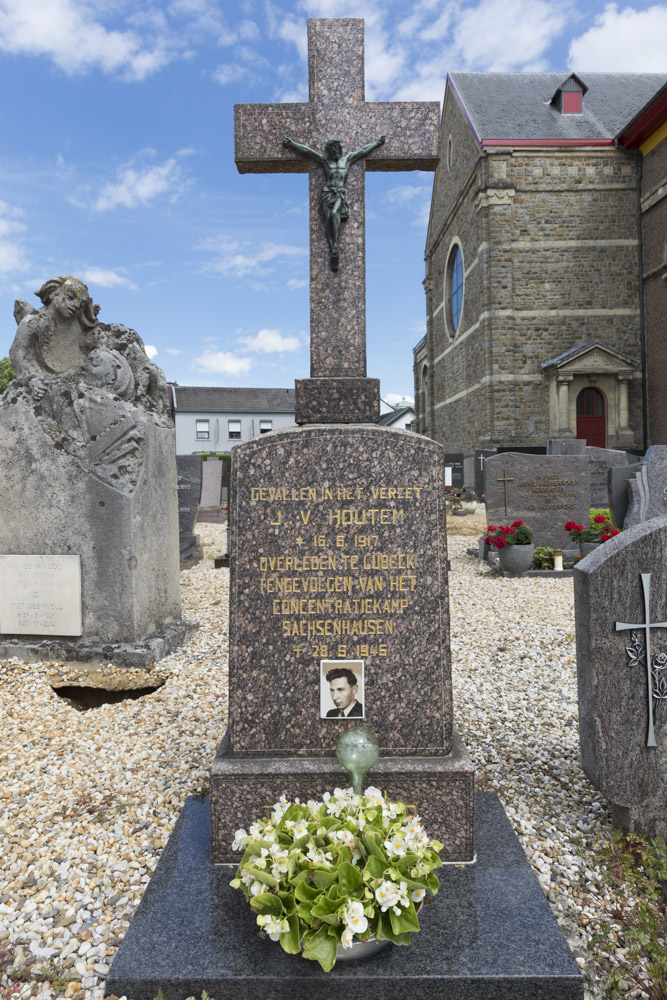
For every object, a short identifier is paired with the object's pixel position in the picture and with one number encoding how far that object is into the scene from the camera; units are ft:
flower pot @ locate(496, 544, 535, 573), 30.83
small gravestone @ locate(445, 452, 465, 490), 73.00
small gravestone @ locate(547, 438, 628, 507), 41.91
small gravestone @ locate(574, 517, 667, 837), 8.84
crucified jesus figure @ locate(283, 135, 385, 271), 10.68
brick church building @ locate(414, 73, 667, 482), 66.85
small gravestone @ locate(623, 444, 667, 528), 29.78
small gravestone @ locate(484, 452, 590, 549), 35.24
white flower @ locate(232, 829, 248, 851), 6.82
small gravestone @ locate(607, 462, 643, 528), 33.19
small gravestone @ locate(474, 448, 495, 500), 63.98
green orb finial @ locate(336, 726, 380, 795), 7.62
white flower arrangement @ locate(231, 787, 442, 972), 5.94
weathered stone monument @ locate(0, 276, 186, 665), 16.12
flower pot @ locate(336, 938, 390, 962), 6.48
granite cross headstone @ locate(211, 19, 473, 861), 8.58
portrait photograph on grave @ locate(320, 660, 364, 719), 8.59
